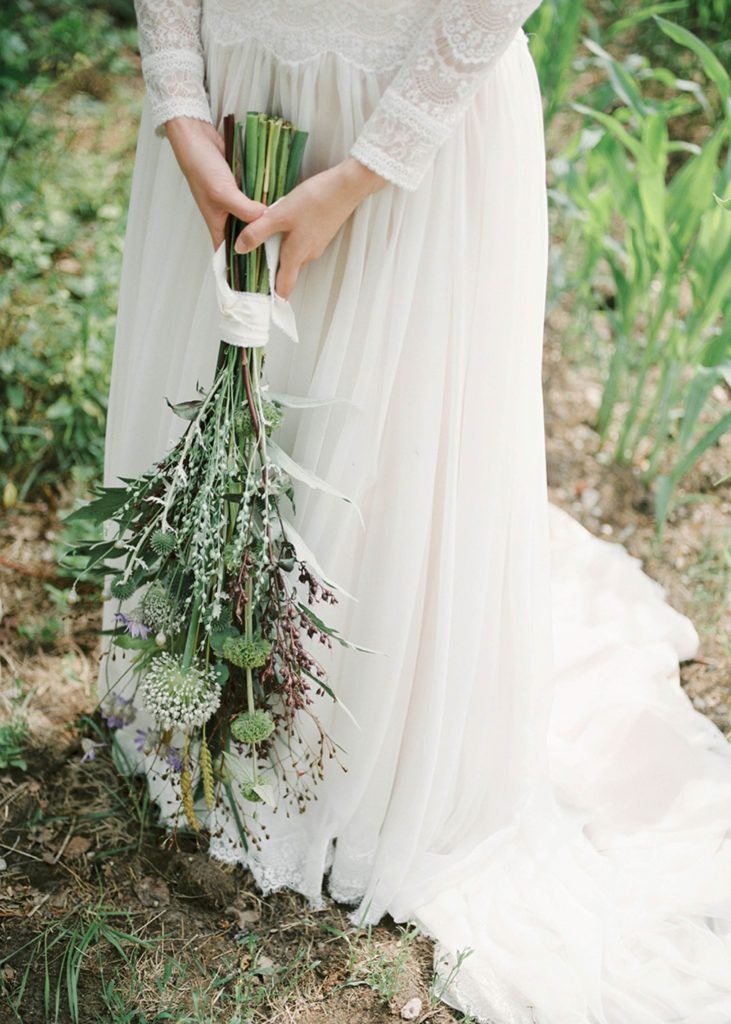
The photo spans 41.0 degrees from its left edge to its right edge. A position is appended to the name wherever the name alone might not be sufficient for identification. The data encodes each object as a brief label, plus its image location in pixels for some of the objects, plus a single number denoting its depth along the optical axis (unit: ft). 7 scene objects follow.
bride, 4.42
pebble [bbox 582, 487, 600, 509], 9.06
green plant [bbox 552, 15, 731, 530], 7.57
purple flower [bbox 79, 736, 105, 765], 5.98
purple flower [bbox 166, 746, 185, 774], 4.93
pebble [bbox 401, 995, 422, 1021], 5.05
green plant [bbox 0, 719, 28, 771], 6.09
